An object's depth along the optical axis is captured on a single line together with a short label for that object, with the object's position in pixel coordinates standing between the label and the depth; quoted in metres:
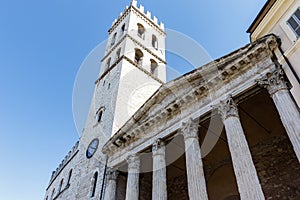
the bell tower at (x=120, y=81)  13.47
